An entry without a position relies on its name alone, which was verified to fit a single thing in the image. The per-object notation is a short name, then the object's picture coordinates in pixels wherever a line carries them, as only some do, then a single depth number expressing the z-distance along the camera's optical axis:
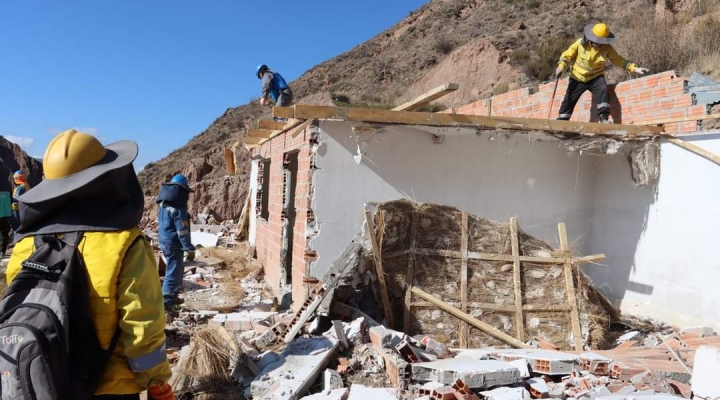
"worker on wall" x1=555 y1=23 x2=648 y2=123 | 7.14
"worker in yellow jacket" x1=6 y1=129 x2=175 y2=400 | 1.88
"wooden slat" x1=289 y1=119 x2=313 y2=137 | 5.79
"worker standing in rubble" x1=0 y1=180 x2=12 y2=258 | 9.39
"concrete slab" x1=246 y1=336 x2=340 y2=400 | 4.01
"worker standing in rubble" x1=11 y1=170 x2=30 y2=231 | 9.31
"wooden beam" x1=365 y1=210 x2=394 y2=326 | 5.71
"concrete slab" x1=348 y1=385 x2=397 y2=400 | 4.02
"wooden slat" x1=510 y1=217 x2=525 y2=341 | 5.85
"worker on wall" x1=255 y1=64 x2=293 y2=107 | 8.99
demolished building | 5.84
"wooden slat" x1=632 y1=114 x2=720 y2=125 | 5.94
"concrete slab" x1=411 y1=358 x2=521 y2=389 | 4.04
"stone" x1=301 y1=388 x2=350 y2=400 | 3.97
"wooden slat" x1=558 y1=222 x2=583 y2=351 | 5.84
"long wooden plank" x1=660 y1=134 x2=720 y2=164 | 5.90
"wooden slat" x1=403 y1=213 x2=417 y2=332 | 5.68
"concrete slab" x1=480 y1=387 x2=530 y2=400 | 3.92
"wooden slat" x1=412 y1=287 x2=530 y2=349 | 5.70
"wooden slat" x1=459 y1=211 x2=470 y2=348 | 5.72
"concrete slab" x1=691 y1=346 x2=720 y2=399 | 3.61
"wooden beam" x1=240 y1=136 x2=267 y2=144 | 10.10
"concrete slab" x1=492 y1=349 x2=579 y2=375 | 4.43
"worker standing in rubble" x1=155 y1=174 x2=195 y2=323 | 6.52
